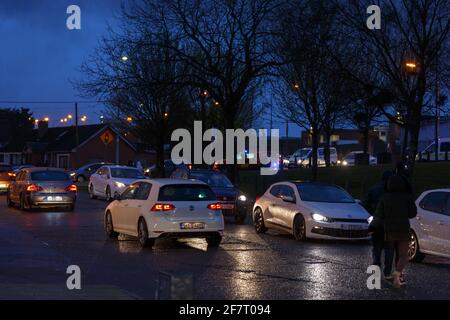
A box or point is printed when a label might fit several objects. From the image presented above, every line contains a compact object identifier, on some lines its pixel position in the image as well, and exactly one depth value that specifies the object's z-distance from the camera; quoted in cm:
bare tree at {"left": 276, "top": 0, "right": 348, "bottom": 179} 2491
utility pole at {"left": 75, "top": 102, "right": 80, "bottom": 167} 6781
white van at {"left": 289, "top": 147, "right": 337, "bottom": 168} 6176
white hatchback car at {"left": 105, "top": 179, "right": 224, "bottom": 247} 1549
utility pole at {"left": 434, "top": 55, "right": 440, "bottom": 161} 5145
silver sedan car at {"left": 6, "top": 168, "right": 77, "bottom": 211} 2550
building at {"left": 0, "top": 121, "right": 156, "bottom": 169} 7756
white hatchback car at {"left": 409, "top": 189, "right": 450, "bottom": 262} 1321
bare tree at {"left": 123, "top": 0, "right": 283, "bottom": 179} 2998
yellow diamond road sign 3674
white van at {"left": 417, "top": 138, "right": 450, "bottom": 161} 5466
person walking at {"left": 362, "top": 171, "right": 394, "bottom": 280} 1132
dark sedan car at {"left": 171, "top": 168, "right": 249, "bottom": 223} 2220
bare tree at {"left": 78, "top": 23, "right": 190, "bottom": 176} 2986
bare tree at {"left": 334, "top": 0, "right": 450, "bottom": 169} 2359
